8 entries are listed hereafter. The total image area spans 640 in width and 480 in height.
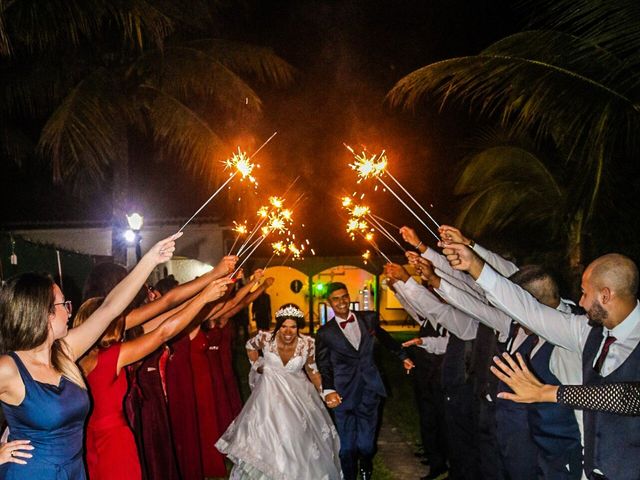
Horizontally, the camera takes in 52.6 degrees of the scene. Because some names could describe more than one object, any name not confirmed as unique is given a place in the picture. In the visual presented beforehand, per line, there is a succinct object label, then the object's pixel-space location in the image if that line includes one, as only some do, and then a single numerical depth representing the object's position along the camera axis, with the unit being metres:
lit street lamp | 13.24
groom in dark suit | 7.61
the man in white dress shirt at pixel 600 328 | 3.63
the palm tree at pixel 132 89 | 11.77
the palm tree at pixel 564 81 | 6.41
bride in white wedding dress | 7.05
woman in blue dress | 3.62
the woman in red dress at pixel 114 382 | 4.51
